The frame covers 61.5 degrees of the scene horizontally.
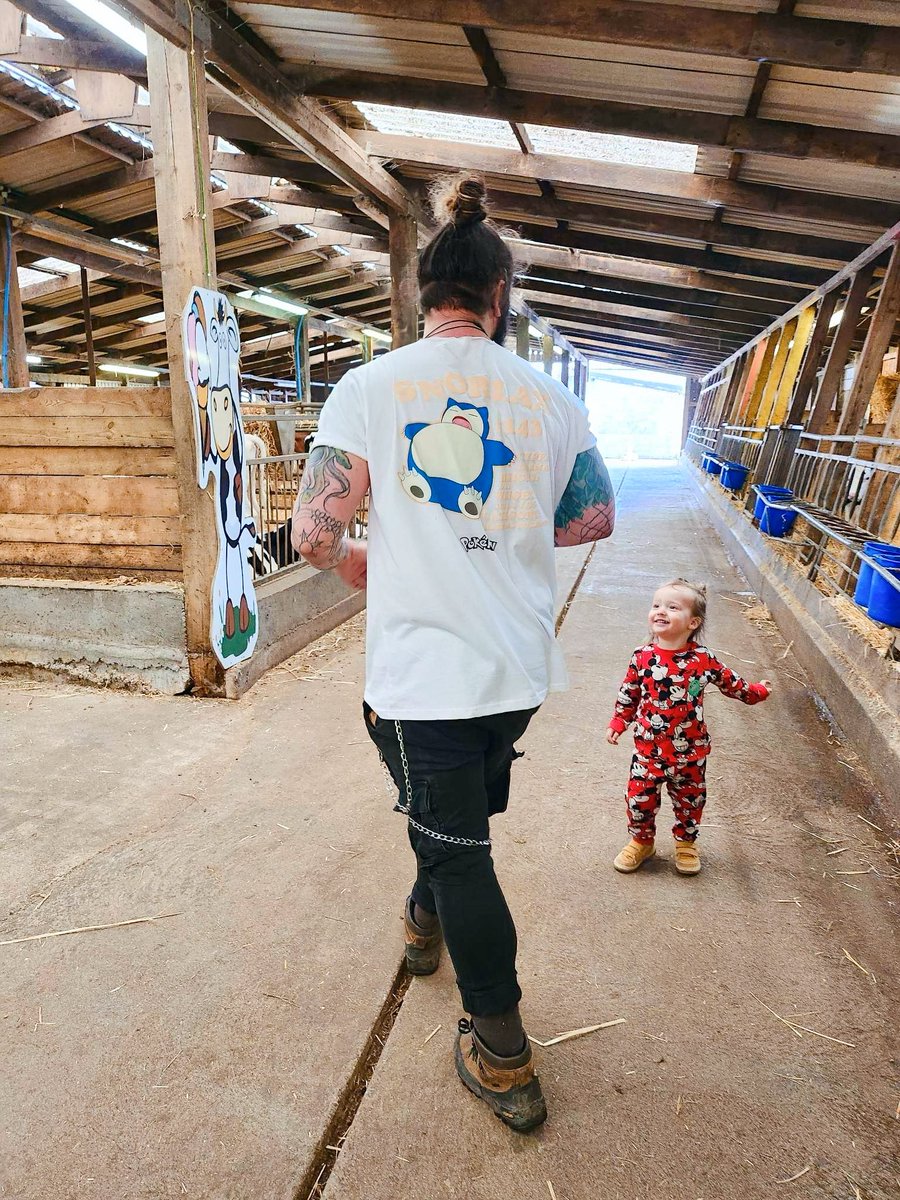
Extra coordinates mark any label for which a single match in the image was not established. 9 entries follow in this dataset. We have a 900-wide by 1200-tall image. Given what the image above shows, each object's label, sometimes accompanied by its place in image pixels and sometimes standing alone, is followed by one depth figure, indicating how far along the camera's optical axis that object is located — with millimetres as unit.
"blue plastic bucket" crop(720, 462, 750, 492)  11328
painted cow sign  4129
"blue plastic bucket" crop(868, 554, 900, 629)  3936
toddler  2604
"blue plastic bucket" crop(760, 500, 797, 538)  7367
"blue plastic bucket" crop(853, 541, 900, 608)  4145
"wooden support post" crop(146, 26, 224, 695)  3920
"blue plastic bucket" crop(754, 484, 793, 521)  7778
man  1619
